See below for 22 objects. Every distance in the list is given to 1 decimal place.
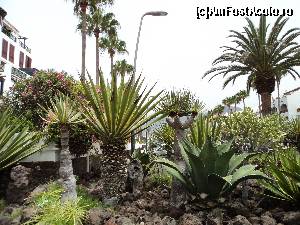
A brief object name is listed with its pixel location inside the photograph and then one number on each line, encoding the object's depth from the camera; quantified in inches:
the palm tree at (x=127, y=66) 973.2
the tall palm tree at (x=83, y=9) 544.3
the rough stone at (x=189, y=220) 147.2
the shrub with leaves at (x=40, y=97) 265.4
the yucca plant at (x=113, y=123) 185.2
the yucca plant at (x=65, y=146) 181.0
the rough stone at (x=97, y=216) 153.5
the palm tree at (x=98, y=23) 711.6
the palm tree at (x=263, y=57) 494.4
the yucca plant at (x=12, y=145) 207.1
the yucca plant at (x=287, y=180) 164.7
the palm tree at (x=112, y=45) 844.0
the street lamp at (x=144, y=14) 318.8
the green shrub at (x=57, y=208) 148.7
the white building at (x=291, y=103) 1231.0
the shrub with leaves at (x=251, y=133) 209.5
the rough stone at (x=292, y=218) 154.2
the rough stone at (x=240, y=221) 151.0
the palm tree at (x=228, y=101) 1486.8
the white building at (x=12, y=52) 805.3
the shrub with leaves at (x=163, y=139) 269.5
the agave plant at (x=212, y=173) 157.1
